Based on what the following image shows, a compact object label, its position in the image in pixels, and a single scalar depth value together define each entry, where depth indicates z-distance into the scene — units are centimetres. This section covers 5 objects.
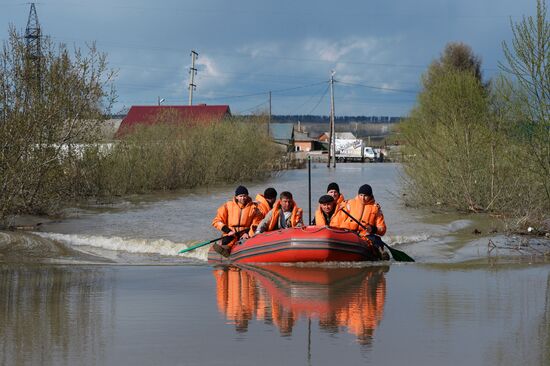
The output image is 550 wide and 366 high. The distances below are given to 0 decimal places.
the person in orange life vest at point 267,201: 1780
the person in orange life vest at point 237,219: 1772
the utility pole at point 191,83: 7381
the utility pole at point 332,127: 8025
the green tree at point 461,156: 2556
